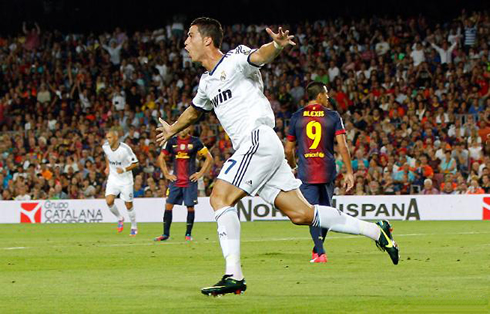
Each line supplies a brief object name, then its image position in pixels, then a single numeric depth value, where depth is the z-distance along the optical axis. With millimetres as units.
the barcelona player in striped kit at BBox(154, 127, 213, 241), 18625
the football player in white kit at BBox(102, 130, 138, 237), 22141
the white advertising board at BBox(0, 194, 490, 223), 25172
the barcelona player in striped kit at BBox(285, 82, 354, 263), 12961
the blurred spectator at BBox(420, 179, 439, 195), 26000
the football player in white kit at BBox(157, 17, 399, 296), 8719
